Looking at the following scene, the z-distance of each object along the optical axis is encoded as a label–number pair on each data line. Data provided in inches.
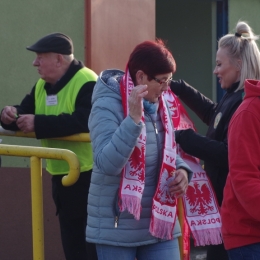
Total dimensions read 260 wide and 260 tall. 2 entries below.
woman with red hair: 239.5
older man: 324.5
